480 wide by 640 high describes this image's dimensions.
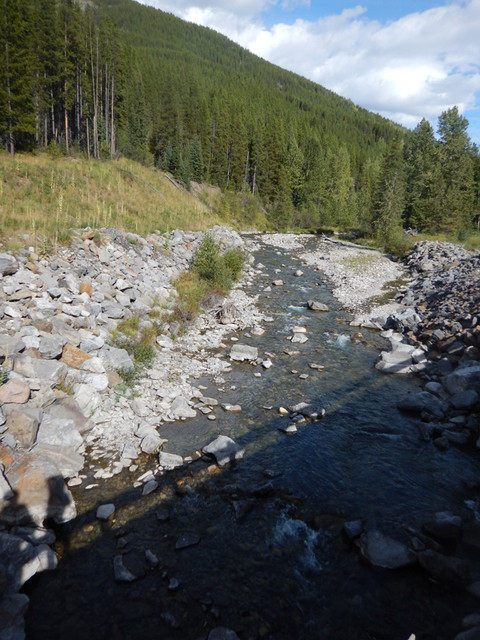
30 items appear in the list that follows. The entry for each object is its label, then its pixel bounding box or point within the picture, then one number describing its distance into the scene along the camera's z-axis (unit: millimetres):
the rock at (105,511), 7125
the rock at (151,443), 8977
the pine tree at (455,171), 43750
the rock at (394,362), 14219
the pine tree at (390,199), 41594
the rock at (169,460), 8625
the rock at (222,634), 5238
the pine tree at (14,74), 29484
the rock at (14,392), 8133
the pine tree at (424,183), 44397
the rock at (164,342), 14078
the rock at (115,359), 11289
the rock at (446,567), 6297
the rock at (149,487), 7792
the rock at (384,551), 6621
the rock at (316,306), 21016
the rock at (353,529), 7090
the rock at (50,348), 9961
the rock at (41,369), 9047
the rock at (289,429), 10336
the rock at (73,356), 10414
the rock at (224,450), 8969
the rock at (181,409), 10524
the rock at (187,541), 6724
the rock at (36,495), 6570
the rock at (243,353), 14320
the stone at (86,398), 9578
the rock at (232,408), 11102
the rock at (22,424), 7750
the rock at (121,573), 6047
